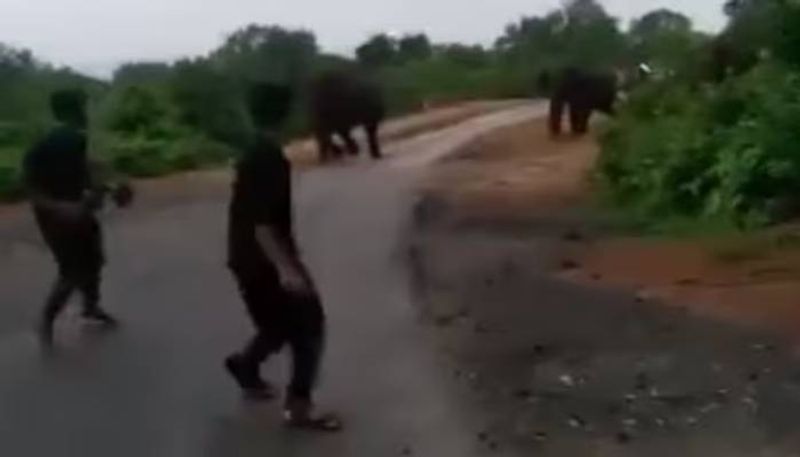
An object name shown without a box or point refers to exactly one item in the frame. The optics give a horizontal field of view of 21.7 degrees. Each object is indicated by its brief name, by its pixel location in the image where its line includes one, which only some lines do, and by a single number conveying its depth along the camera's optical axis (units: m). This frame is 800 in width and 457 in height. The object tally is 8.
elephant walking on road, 29.03
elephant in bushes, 33.25
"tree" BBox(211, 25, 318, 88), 27.91
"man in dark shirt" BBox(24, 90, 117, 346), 12.18
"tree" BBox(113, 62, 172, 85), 37.32
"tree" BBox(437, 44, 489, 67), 56.62
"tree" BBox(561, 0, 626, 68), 38.91
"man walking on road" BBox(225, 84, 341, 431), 9.19
